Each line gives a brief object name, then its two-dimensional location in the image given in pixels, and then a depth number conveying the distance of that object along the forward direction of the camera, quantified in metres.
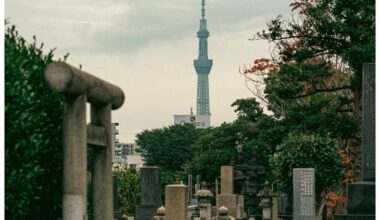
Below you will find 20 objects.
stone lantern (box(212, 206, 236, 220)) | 19.78
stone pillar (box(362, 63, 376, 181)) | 21.00
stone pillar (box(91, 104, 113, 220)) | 12.62
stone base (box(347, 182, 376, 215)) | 21.17
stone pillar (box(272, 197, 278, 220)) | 34.13
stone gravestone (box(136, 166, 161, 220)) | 26.33
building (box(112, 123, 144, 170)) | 151.12
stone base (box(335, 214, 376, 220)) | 21.29
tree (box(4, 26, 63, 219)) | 10.99
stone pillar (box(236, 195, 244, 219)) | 28.52
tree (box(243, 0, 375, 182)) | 32.72
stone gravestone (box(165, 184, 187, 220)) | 20.58
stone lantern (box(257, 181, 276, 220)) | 28.88
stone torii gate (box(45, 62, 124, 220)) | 11.01
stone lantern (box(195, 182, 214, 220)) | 25.34
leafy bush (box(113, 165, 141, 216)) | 48.62
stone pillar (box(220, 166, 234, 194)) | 33.62
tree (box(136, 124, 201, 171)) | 97.50
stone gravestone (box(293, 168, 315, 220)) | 25.58
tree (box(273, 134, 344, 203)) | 33.97
